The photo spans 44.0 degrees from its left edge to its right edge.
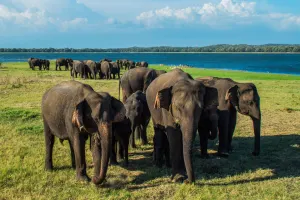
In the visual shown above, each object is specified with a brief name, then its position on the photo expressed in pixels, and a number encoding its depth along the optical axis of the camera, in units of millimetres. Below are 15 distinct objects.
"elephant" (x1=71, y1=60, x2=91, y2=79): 35844
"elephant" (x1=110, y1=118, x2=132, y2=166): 8961
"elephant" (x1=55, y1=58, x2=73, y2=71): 51938
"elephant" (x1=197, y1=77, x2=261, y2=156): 10219
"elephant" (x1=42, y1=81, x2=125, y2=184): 7051
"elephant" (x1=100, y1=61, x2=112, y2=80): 36000
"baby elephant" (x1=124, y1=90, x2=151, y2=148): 10133
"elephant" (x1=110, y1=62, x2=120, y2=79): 36344
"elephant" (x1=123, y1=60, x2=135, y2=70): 50938
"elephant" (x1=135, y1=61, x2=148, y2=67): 46088
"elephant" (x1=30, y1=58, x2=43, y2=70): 51625
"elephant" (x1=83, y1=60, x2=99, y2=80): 36250
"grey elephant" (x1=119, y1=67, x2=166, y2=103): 15656
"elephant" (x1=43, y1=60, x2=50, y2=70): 53250
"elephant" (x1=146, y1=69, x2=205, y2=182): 7074
